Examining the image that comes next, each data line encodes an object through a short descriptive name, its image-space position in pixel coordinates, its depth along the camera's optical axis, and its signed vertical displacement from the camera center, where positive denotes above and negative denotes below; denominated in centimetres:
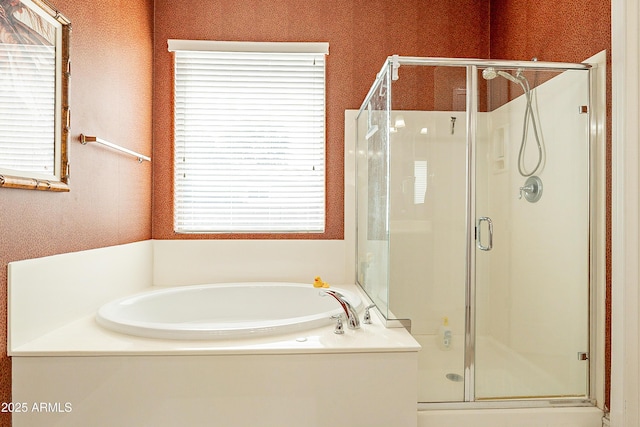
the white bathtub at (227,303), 229 -55
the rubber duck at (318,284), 193 -33
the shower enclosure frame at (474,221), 179 -2
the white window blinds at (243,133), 281 +57
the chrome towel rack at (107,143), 192 +35
